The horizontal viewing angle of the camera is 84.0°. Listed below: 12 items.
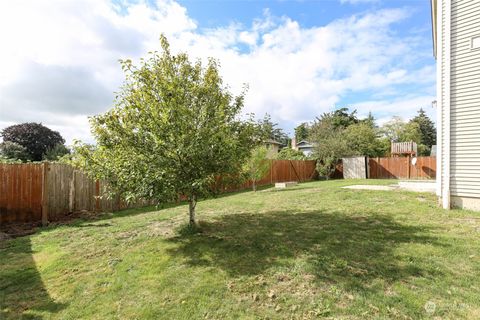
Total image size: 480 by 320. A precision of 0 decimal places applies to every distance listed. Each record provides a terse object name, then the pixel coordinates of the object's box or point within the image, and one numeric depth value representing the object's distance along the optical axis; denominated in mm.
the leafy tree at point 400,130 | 39594
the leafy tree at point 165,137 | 4969
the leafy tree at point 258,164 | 14633
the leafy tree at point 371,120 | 43459
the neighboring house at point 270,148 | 17688
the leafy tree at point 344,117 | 43519
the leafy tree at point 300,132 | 55612
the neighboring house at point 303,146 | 41991
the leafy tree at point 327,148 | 22961
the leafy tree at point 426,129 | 45784
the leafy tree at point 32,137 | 24188
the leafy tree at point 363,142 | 26523
